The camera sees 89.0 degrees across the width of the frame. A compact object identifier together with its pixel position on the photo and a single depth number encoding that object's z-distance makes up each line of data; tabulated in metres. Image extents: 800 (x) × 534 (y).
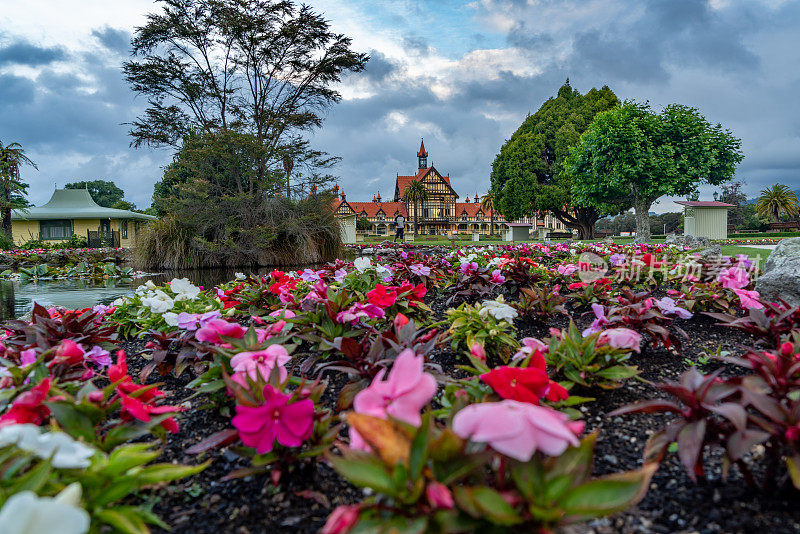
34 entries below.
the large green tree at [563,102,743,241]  17.61
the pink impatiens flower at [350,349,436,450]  0.68
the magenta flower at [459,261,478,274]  3.62
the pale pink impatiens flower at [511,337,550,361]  1.28
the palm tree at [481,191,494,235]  57.83
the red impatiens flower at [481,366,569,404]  0.85
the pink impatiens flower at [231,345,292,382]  1.15
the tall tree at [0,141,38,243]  20.80
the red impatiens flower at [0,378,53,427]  0.93
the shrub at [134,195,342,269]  11.05
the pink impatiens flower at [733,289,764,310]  2.13
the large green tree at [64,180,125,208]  59.18
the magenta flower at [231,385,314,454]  0.91
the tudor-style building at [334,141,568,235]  54.31
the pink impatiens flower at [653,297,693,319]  1.90
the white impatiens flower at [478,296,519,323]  1.91
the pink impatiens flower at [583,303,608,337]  1.78
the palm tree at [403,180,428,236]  51.19
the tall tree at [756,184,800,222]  37.31
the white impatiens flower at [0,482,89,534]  0.47
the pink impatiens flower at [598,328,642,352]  1.44
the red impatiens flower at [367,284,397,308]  2.06
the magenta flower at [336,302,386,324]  1.87
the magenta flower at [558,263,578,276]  3.66
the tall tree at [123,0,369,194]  16.44
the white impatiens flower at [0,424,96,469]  0.64
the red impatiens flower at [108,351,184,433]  0.96
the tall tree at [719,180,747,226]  45.14
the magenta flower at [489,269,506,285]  3.27
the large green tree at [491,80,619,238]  25.27
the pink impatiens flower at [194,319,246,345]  1.41
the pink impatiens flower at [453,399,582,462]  0.58
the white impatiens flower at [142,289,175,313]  2.13
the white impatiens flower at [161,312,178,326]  1.83
